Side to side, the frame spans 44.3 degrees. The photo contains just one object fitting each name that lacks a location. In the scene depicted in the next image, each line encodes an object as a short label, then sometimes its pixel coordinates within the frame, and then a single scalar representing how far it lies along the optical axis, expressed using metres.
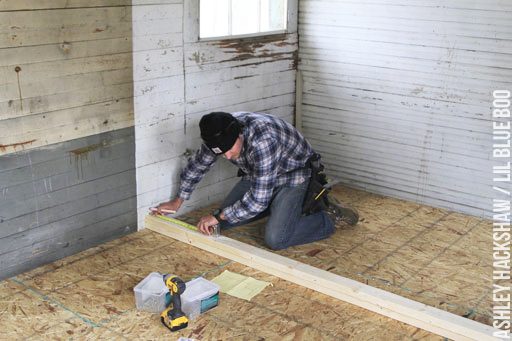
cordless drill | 2.99
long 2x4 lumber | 3.00
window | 4.32
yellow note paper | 3.39
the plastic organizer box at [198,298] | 3.11
